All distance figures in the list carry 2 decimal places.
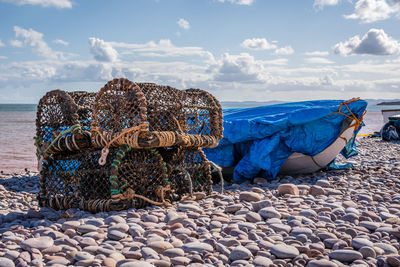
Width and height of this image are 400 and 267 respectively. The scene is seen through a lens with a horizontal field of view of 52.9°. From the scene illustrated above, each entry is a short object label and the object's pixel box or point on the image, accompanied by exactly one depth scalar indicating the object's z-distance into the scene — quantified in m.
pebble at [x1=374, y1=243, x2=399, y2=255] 2.62
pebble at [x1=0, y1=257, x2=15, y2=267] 2.38
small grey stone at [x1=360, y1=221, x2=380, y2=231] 3.10
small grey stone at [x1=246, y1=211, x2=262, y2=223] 3.31
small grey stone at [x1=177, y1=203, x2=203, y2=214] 3.63
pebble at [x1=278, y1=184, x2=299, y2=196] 4.39
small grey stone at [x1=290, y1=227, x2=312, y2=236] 2.92
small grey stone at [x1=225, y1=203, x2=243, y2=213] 3.63
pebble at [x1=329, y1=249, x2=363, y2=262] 2.49
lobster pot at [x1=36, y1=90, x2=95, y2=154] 4.25
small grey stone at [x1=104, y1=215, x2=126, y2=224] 3.30
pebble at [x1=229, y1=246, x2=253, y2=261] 2.48
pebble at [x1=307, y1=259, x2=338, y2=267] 2.33
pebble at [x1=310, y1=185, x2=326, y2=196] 4.50
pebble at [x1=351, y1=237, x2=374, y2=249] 2.66
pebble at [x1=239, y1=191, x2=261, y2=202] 4.06
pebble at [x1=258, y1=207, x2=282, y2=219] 3.38
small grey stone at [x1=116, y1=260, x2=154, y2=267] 2.29
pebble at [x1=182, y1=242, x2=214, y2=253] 2.60
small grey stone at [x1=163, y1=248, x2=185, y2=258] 2.52
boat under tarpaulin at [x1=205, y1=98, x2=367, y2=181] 5.57
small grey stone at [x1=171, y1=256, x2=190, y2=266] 2.41
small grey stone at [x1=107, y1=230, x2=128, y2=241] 2.88
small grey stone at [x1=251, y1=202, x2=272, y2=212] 3.65
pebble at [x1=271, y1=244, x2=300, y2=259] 2.51
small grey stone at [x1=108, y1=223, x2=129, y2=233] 3.04
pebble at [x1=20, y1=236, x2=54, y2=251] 2.66
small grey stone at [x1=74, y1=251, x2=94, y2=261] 2.46
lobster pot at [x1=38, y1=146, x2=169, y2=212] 3.79
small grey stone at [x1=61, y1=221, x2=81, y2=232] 3.13
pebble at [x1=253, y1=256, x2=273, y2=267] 2.37
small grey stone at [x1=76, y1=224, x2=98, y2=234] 3.05
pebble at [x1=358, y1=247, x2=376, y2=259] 2.55
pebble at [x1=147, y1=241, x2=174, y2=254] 2.63
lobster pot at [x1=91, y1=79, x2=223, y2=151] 3.73
